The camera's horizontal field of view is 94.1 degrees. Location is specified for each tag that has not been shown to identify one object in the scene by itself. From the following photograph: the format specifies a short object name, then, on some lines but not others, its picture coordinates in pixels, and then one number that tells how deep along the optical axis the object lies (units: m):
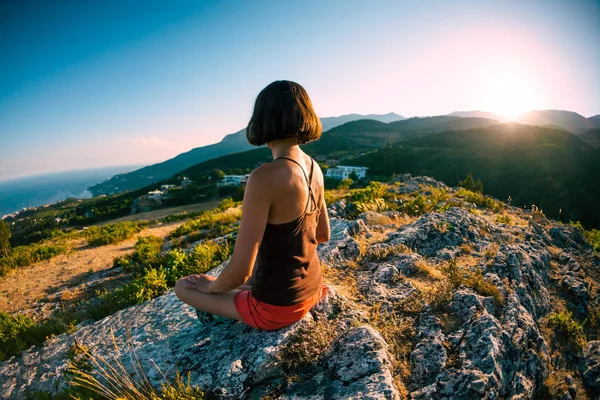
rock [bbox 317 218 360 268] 4.69
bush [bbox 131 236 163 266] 8.24
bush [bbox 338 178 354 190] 19.51
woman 2.15
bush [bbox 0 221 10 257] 14.26
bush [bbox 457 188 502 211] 10.01
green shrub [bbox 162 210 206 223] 20.53
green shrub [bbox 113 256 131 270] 8.48
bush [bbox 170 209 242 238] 12.53
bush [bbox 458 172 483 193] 25.91
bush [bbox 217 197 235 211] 19.27
